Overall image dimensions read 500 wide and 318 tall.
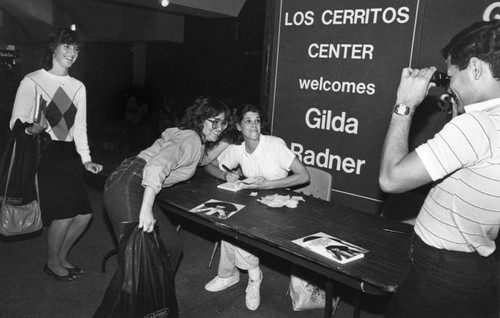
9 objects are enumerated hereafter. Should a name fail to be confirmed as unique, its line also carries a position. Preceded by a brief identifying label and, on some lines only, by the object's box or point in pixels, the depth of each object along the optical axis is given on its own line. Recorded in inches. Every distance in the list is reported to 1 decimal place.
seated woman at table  127.8
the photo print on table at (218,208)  103.6
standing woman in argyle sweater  119.5
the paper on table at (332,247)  80.1
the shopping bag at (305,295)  120.0
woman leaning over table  93.7
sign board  130.3
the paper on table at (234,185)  125.1
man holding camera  52.7
